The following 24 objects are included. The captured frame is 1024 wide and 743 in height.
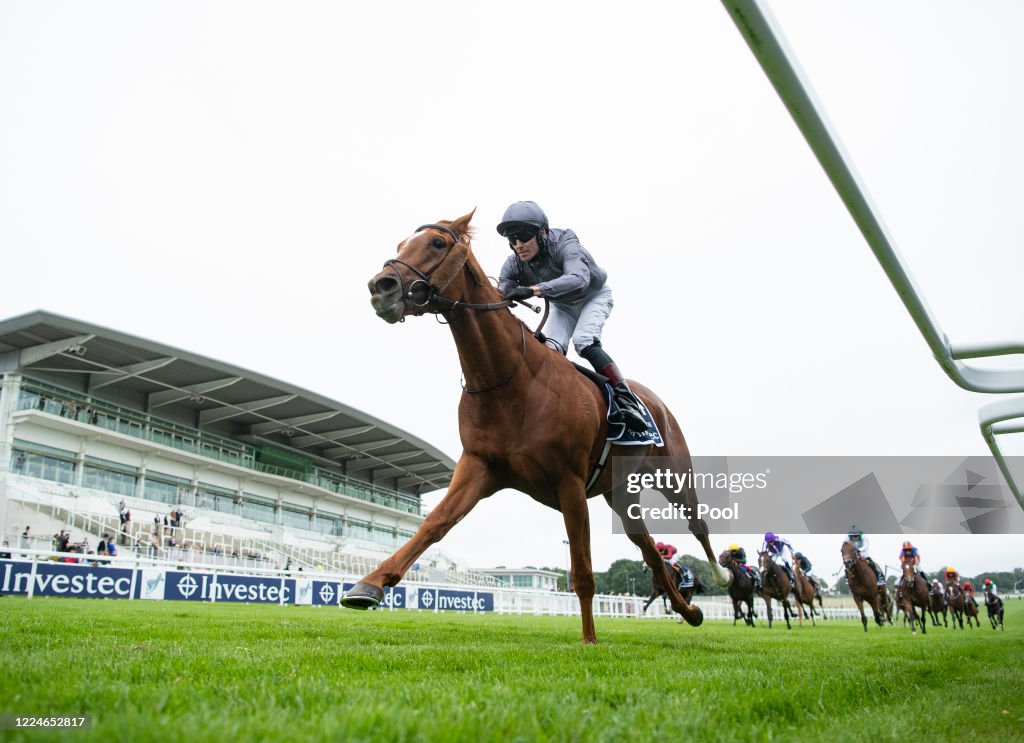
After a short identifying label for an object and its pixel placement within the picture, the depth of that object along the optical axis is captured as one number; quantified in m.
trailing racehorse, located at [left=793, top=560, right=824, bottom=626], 20.94
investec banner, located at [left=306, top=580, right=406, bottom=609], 22.11
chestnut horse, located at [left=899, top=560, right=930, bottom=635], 18.66
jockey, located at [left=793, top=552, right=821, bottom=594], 23.86
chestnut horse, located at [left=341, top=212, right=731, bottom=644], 5.04
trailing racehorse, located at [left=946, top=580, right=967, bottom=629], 25.67
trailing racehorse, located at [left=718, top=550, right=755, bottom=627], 19.22
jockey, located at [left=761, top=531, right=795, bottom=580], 19.97
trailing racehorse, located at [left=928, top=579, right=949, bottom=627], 23.61
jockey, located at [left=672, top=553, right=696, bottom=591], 15.65
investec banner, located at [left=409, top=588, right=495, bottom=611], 25.12
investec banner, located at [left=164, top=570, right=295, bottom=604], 18.94
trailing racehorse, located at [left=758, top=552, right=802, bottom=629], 19.23
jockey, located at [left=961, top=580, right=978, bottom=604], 27.88
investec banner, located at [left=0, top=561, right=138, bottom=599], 15.30
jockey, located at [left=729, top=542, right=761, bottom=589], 19.78
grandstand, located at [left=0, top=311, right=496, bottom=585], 37.66
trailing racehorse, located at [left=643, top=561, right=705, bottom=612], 10.23
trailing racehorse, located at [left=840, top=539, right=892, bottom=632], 19.78
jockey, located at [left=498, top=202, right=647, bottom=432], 6.27
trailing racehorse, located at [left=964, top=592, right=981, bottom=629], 27.02
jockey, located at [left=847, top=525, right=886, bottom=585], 20.72
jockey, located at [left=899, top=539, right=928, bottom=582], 19.47
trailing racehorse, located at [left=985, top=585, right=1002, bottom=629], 25.34
